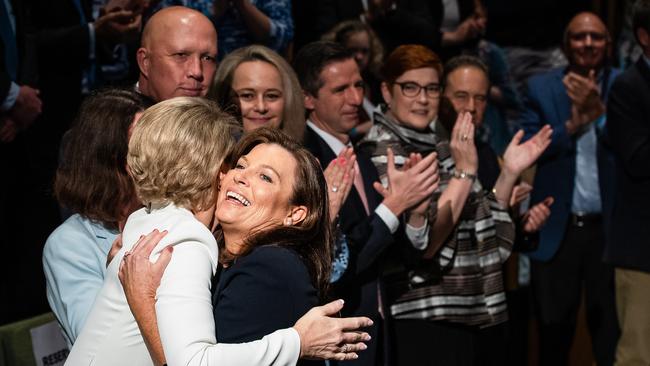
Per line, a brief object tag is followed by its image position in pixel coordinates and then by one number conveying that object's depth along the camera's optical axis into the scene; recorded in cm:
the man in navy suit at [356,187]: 419
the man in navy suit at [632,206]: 512
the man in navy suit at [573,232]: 586
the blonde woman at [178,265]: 243
